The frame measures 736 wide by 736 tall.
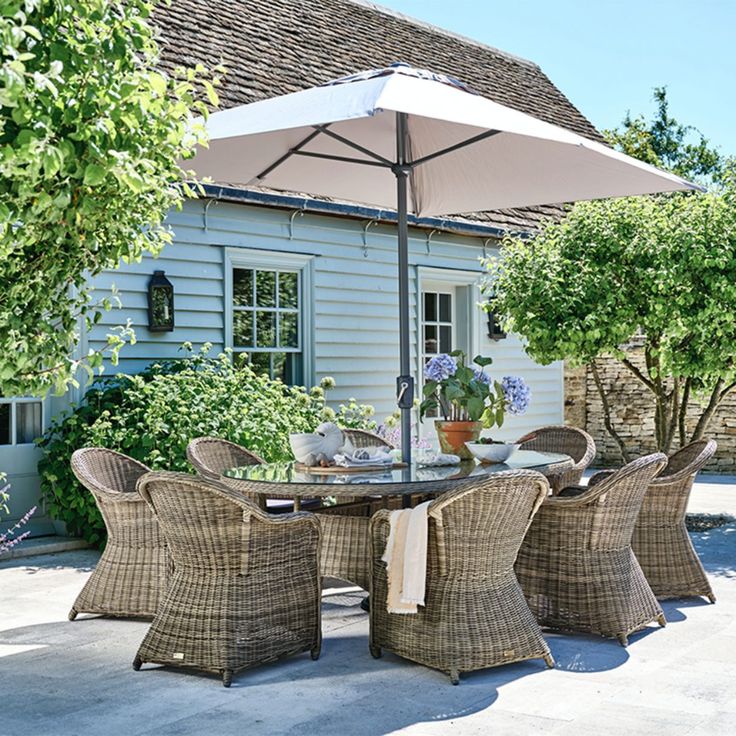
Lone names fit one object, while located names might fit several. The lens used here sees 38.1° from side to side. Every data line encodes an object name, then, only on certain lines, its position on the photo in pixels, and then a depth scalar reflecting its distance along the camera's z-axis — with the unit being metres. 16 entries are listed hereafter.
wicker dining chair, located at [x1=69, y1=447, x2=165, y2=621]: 5.59
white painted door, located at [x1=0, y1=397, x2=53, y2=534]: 7.77
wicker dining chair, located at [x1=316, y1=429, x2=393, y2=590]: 5.43
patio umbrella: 4.91
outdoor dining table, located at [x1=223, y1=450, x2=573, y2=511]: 4.81
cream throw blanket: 4.49
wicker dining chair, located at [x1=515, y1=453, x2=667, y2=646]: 5.11
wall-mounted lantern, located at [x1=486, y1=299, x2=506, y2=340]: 11.79
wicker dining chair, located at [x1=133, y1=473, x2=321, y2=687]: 4.50
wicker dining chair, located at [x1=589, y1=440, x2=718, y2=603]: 6.00
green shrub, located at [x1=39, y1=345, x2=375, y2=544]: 7.39
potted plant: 5.77
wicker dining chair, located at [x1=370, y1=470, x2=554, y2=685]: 4.48
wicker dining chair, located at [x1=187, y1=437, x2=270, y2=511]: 6.05
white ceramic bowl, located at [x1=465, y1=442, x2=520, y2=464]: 5.63
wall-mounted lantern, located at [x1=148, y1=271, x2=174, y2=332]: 8.54
